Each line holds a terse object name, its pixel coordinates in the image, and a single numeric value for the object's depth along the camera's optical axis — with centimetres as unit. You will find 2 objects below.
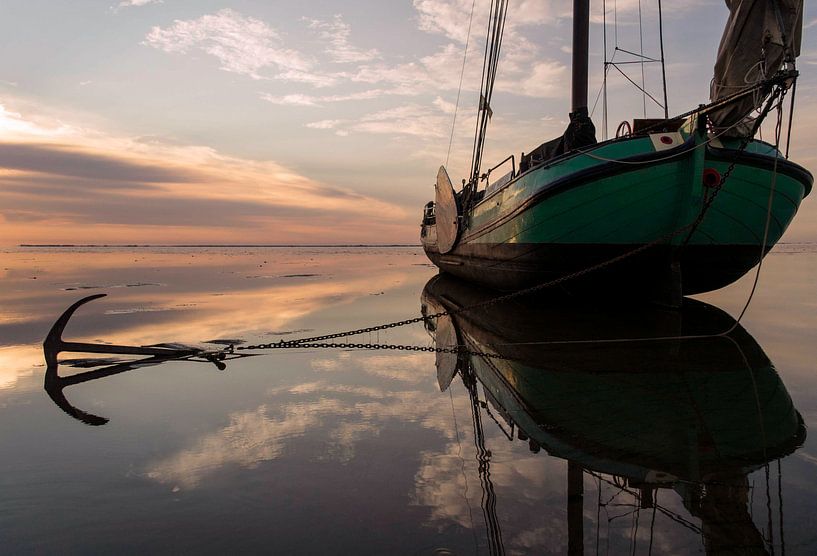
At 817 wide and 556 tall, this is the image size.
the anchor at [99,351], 536
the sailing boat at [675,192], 774
